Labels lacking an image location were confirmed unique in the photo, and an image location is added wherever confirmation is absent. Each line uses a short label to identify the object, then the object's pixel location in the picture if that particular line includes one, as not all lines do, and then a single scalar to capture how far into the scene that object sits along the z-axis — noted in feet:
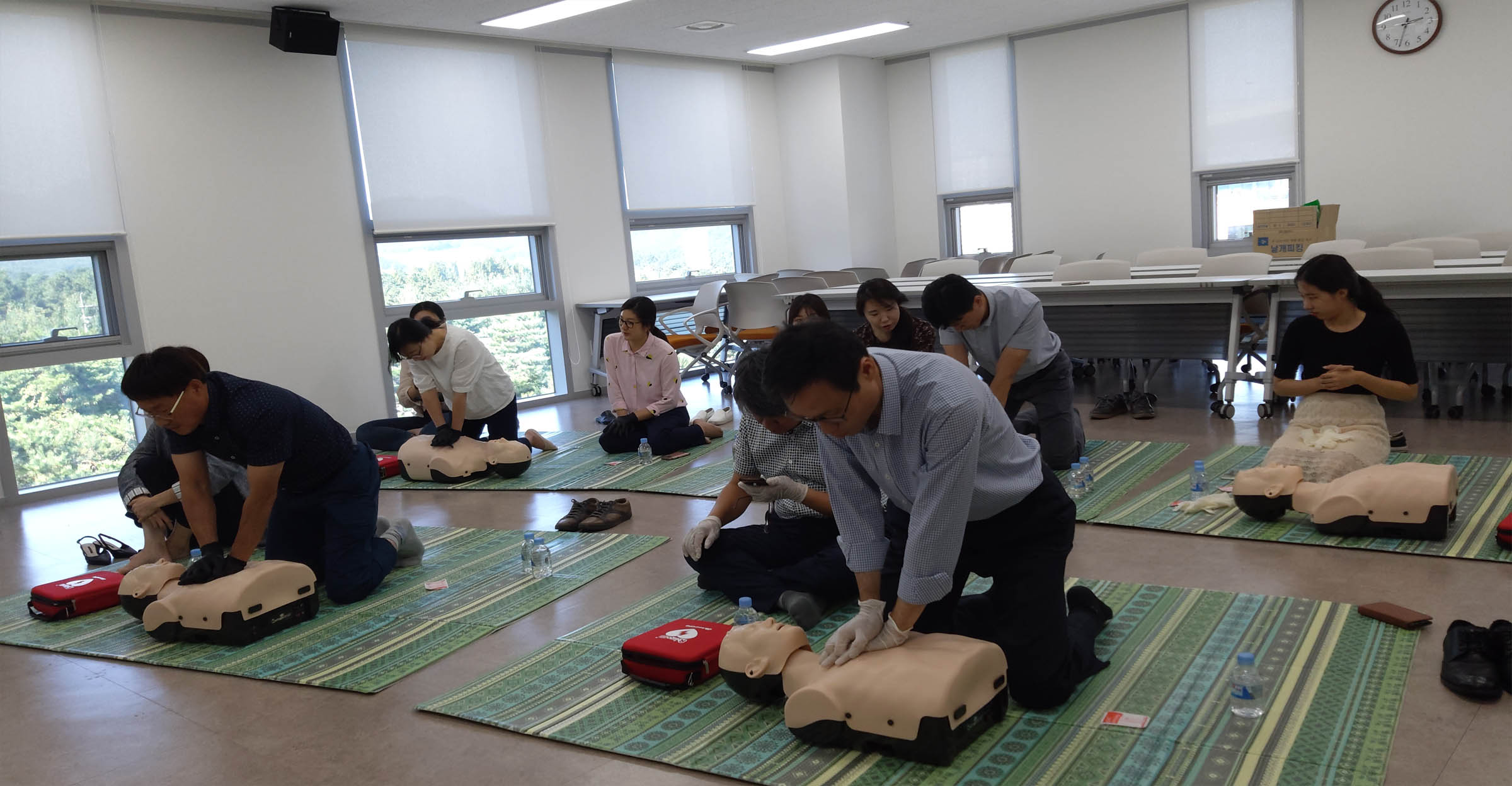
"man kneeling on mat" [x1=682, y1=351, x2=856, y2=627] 10.32
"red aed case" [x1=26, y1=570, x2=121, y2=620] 12.50
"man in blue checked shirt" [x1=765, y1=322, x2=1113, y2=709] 6.60
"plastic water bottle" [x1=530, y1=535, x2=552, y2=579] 12.78
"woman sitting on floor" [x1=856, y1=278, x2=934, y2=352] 14.61
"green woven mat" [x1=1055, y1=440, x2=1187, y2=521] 13.89
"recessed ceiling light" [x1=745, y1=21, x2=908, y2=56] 29.07
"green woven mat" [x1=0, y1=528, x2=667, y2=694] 10.39
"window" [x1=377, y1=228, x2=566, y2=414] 26.05
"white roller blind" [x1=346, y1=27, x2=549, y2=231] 24.75
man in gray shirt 14.28
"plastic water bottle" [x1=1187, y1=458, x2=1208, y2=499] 13.73
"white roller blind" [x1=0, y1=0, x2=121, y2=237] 19.53
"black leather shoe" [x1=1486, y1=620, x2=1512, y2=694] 7.66
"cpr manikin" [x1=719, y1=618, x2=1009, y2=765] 7.12
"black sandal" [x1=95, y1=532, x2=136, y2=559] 15.69
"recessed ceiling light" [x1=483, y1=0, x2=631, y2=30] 23.99
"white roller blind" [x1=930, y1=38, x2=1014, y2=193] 32.12
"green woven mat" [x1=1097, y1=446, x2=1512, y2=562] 10.85
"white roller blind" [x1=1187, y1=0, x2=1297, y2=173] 27.30
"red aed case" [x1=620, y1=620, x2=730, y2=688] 8.95
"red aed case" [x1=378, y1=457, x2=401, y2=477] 19.52
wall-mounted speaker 22.04
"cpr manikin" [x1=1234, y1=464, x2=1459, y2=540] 10.88
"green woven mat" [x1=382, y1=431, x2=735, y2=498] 17.02
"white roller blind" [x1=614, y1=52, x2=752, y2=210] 30.37
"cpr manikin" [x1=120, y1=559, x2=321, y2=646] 11.01
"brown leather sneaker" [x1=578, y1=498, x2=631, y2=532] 14.60
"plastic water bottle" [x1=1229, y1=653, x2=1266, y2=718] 7.54
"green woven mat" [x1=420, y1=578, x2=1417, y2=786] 7.09
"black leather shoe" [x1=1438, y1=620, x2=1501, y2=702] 7.53
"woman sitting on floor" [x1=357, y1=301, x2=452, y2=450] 20.79
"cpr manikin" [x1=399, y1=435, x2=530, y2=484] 18.49
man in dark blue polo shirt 10.49
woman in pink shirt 19.40
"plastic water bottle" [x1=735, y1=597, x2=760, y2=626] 9.55
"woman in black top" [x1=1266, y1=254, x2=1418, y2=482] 12.30
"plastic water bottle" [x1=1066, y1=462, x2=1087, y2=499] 14.32
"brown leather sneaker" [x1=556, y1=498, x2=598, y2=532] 14.73
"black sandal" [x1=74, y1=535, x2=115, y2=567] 15.26
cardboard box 24.06
